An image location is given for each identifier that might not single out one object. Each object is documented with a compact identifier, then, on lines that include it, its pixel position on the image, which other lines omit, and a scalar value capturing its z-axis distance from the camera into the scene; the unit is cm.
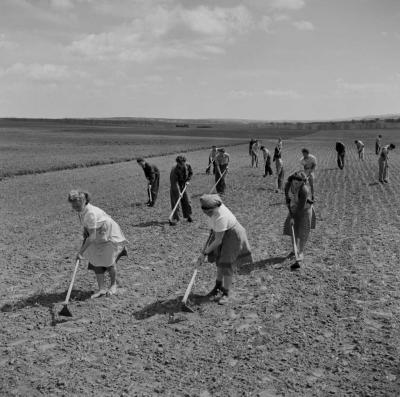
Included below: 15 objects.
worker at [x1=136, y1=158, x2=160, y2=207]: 1456
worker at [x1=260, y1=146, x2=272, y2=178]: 2167
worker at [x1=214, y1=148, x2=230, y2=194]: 1806
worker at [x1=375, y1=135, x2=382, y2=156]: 3353
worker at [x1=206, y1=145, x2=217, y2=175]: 2078
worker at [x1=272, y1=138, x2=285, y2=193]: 1830
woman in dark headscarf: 872
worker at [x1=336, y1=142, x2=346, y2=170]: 2600
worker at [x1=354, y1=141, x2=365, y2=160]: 3179
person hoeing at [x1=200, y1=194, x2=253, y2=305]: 669
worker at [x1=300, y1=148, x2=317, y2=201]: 1234
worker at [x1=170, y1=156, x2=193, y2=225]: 1266
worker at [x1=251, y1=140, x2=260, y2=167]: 2873
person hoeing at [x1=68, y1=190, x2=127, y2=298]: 687
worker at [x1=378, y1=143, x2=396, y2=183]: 1917
